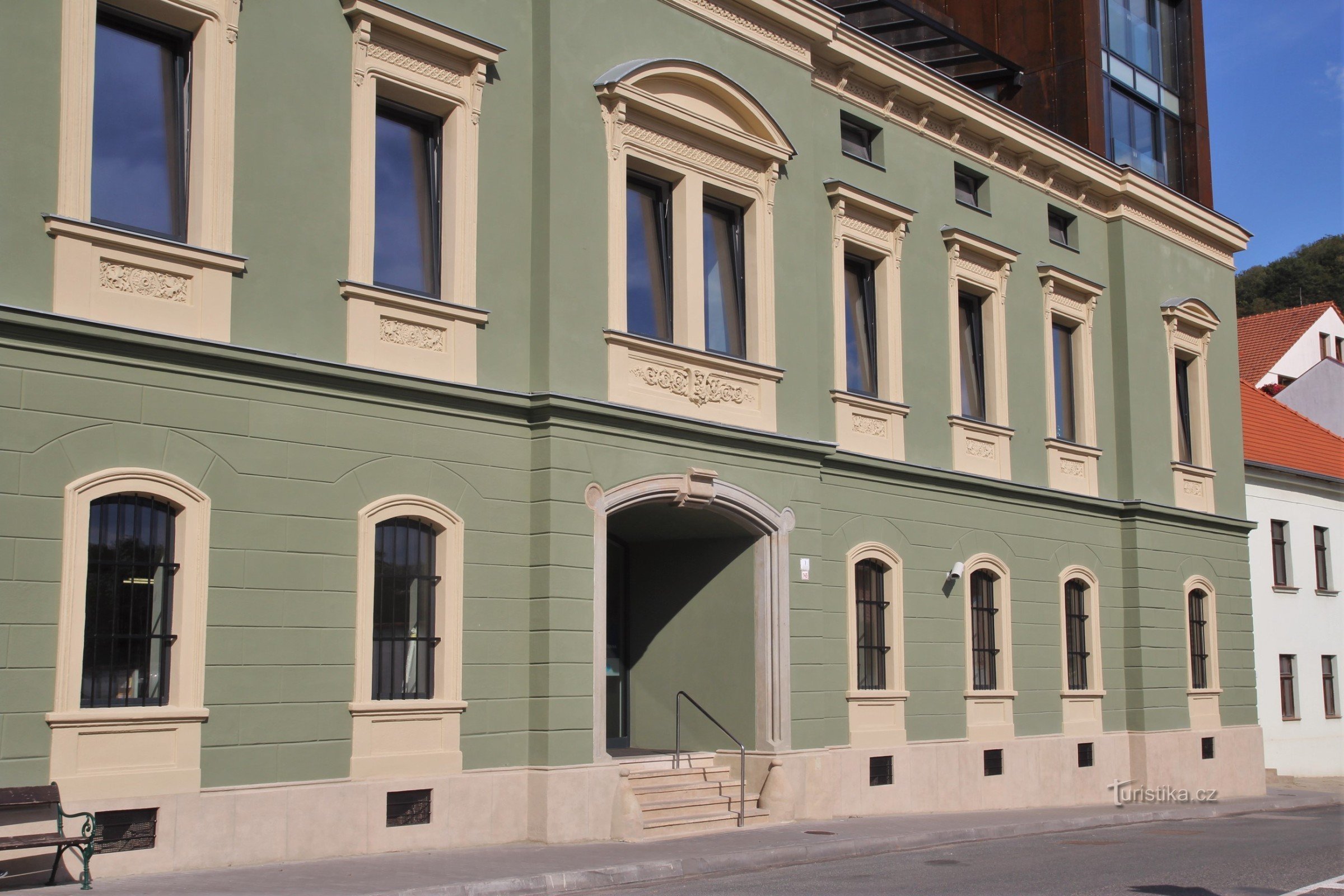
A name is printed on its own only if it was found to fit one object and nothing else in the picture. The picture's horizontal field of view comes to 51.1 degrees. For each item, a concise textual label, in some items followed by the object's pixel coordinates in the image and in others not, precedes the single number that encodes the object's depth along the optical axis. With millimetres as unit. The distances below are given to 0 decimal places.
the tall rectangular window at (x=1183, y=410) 26578
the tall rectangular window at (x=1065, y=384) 23953
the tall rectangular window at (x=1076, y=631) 23141
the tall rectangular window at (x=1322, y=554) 31766
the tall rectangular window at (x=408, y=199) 14352
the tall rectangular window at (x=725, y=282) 17406
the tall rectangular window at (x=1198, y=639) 25828
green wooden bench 10383
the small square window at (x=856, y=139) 20109
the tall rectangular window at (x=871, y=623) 19141
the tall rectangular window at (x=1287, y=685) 30234
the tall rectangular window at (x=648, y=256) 16531
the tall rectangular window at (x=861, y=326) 19922
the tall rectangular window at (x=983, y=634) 21094
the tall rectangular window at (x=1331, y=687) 31422
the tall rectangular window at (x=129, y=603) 11656
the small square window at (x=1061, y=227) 24328
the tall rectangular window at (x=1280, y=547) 30672
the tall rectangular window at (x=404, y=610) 13688
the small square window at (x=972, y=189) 22297
